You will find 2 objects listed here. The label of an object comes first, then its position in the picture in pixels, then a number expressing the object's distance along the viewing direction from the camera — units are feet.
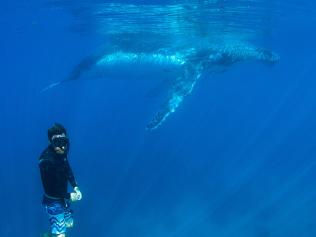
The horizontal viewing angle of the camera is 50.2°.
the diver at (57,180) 17.55
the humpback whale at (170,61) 48.34
